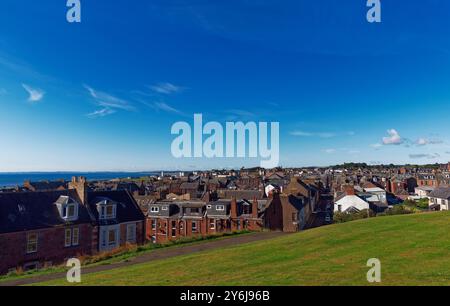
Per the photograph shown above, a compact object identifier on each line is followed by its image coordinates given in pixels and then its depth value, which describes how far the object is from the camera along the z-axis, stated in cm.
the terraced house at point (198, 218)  4809
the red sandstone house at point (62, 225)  2862
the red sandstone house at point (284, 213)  4862
